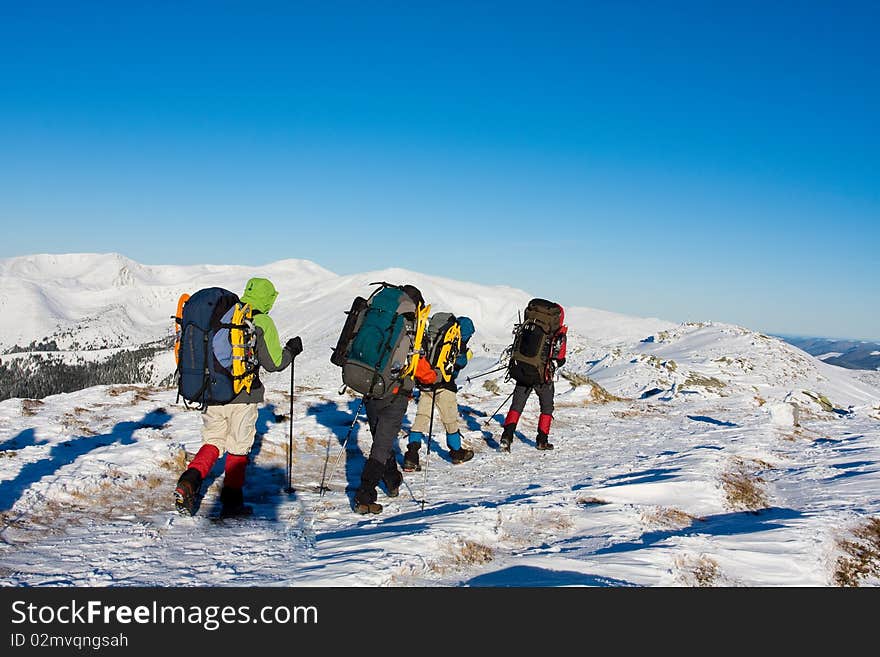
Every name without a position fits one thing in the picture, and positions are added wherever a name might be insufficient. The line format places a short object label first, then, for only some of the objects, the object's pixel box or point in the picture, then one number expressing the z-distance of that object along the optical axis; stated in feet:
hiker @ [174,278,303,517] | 25.77
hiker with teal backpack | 26.86
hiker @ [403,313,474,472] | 37.47
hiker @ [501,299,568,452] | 43.50
